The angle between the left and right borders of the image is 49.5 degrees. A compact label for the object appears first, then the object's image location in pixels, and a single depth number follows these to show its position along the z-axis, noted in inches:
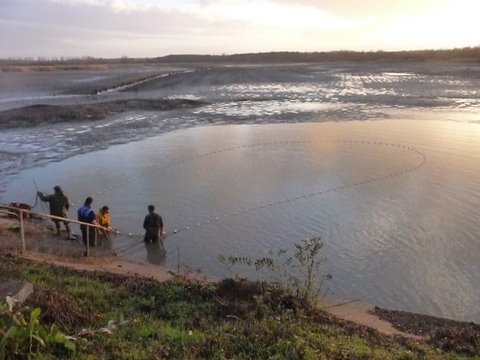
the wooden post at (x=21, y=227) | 444.0
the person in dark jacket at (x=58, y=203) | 551.5
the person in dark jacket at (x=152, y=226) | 524.4
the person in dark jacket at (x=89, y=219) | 523.5
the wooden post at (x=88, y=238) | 487.1
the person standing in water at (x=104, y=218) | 535.8
